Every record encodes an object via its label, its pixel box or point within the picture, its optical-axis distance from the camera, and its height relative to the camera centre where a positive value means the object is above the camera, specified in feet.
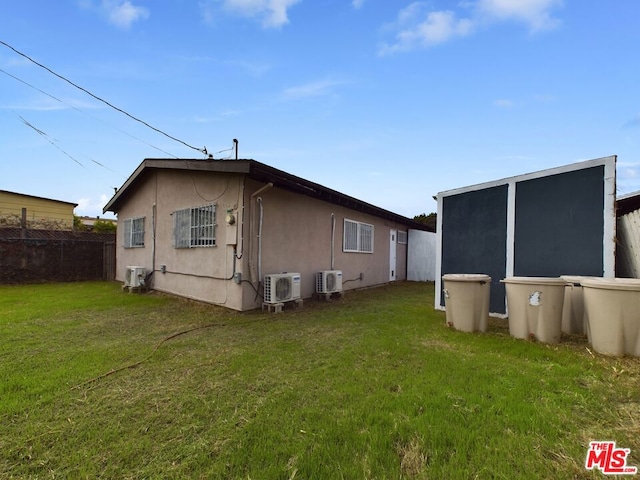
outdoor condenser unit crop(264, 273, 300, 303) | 20.17 -3.08
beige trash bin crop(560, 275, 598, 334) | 14.85 -3.12
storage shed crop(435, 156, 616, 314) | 14.90 +1.27
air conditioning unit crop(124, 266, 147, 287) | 27.58 -3.33
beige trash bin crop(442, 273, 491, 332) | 15.25 -2.81
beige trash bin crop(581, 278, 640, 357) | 11.18 -2.52
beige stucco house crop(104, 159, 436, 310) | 20.15 +1.07
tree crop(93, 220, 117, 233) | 57.95 +2.42
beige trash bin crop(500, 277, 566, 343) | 13.26 -2.66
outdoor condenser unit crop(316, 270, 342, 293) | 25.39 -3.21
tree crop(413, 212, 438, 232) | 69.71 +6.67
